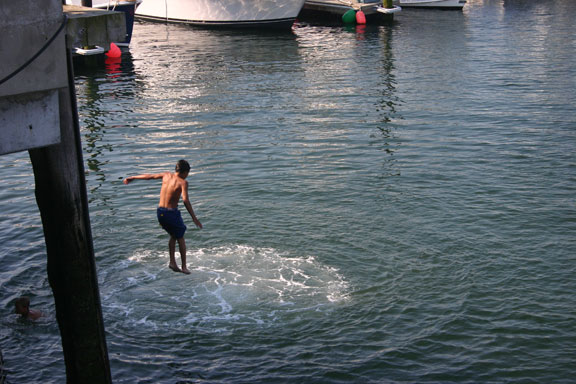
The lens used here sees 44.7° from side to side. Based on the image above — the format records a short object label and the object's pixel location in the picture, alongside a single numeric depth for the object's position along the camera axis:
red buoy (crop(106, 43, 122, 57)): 33.50
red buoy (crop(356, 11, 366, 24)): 45.25
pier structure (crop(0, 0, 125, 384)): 6.37
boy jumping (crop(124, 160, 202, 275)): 10.24
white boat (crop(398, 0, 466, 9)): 52.42
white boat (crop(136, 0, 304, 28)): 42.12
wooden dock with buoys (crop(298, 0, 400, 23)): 46.00
